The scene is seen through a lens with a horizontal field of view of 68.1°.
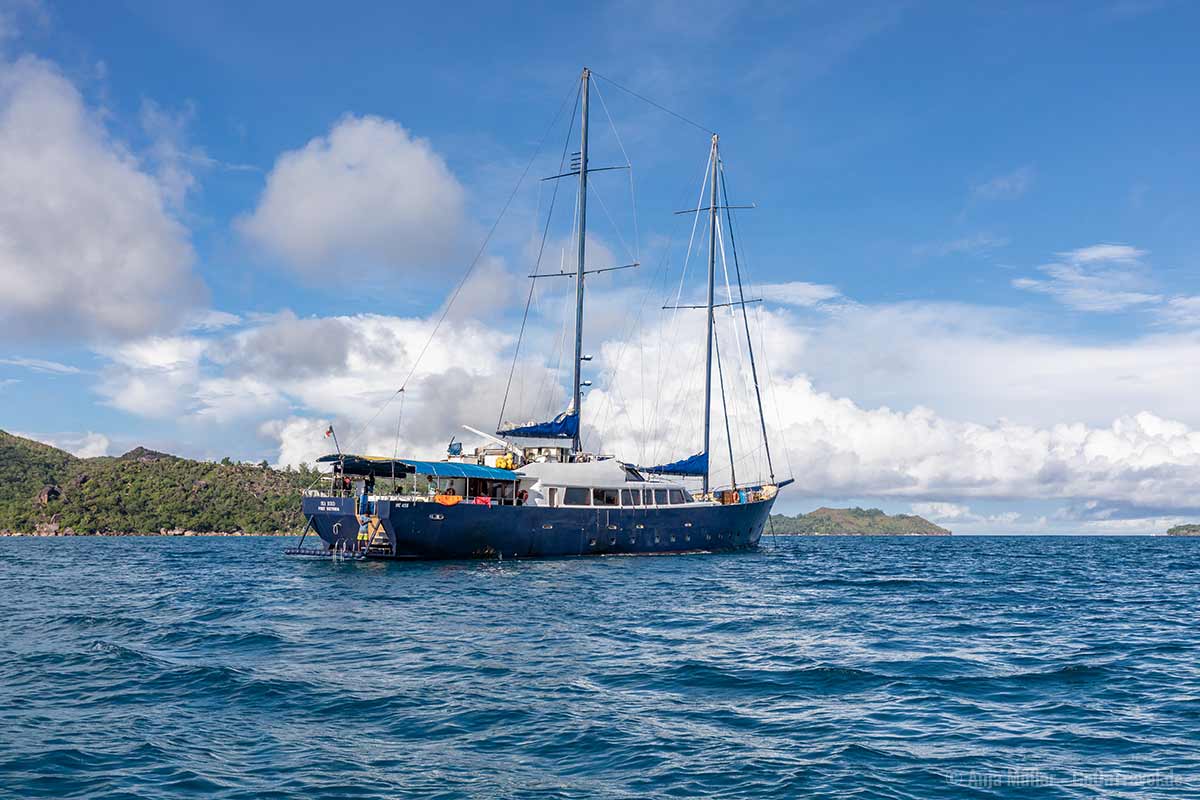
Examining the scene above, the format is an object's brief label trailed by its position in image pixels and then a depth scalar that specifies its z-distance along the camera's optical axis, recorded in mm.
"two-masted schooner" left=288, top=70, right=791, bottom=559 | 43219
